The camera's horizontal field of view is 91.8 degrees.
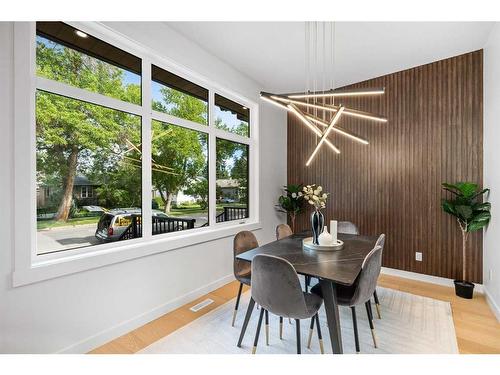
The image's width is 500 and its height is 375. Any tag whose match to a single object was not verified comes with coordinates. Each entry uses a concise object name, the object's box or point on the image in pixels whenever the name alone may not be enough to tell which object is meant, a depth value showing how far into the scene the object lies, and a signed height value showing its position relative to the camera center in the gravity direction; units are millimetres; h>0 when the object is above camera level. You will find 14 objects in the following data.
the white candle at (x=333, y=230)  2436 -452
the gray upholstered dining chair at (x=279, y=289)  1621 -715
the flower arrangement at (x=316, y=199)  2370 -137
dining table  1667 -612
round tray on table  2260 -581
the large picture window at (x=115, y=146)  1918 +391
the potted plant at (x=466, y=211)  2809 -313
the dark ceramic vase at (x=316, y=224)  2379 -385
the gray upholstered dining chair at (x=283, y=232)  2973 -585
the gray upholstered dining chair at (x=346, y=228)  3248 -582
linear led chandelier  1966 +763
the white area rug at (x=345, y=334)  1973 -1342
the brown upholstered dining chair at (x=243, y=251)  2332 -658
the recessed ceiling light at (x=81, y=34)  2082 +1317
